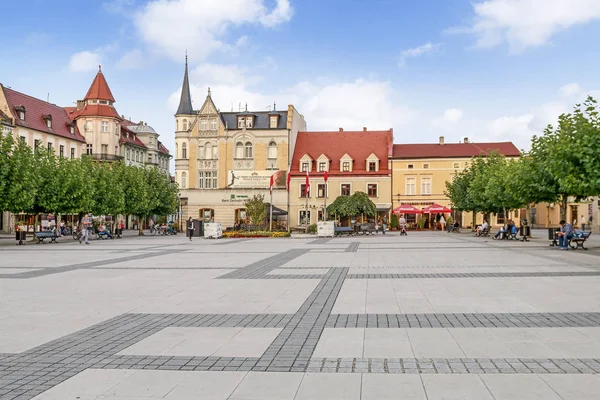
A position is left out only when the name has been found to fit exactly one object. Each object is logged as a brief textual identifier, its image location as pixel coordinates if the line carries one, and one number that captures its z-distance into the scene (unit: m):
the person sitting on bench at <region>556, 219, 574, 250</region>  25.64
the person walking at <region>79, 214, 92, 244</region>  35.72
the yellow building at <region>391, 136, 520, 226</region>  64.00
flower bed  42.38
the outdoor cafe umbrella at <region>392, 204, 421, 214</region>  56.62
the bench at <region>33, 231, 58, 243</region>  35.40
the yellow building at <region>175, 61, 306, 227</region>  65.44
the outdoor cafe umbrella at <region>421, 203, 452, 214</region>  55.86
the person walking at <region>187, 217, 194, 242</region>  40.11
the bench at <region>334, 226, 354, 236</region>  45.19
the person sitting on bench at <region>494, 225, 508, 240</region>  36.36
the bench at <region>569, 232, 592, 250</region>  25.67
